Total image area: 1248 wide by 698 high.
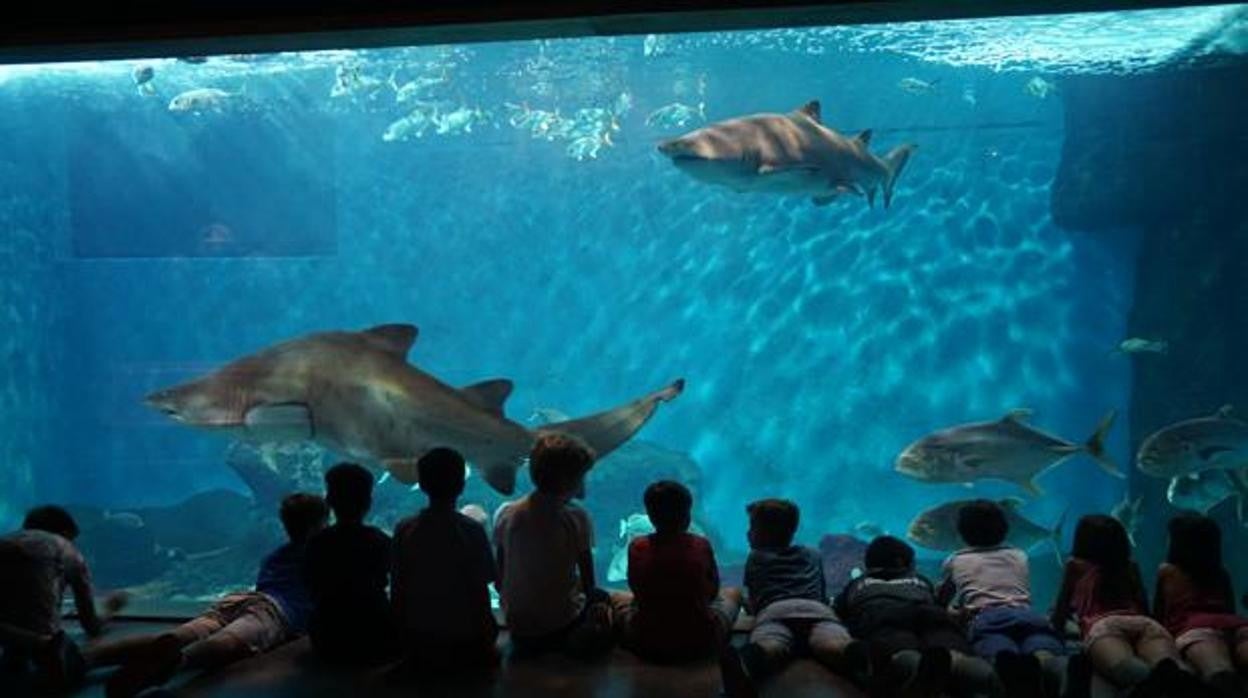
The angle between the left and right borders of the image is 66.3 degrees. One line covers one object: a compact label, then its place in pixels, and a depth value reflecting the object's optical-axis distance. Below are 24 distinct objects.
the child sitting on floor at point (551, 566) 3.67
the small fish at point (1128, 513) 8.40
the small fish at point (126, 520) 15.04
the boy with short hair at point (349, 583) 3.61
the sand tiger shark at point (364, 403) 4.34
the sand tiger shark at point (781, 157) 5.30
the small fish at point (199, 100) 15.96
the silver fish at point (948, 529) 5.98
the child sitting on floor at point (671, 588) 3.53
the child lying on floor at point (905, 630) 2.86
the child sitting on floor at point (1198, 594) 3.22
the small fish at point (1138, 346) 10.12
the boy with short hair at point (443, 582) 3.46
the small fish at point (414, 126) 25.75
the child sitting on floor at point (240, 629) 3.16
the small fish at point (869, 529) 11.90
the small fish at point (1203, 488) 7.76
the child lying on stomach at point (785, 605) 3.29
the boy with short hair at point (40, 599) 3.29
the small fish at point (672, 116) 16.42
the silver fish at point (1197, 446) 6.70
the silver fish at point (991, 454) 5.90
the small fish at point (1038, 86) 13.87
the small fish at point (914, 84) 15.02
